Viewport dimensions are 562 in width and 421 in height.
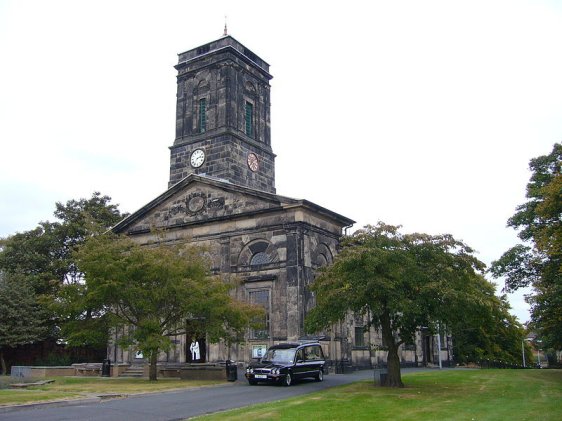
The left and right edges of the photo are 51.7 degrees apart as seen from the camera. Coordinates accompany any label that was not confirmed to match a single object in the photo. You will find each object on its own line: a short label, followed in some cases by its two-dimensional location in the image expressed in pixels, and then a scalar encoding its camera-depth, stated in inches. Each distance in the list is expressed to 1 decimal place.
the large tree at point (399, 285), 798.5
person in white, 1339.8
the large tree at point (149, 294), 978.1
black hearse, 879.1
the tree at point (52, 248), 1579.7
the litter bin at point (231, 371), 977.5
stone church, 1253.7
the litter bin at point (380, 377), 855.8
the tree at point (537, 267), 1027.3
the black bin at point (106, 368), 1194.0
